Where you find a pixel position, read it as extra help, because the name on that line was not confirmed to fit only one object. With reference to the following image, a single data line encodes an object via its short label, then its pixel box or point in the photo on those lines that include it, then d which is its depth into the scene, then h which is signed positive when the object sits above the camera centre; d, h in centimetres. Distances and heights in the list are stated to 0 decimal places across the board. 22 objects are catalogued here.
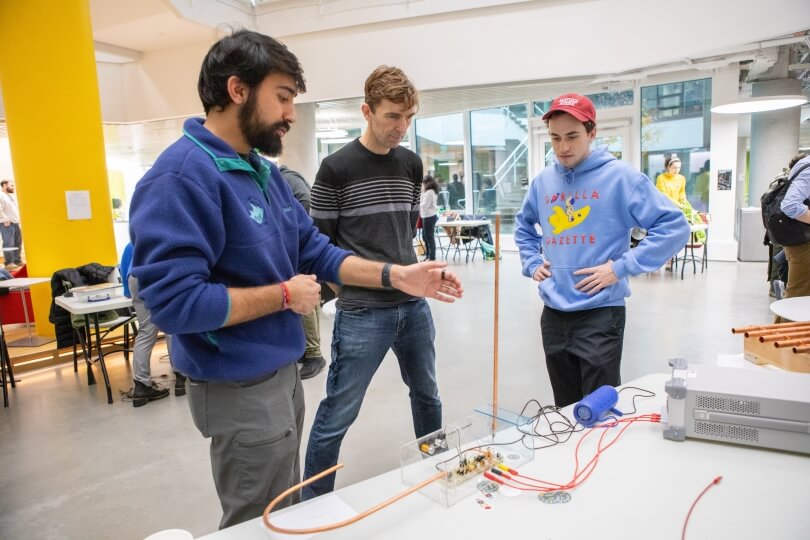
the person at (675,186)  766 +12
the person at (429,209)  905 -7
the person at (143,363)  361 -101
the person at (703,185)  877 +13
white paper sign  498 +17
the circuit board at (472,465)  111 -58
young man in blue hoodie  176 -17
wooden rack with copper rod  162 -51
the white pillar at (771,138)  798 +80
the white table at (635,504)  95 -60
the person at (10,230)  883 -10
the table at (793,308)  202 -50
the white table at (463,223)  917 -34
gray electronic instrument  115 -50
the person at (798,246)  355 -43
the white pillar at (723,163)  795 +45
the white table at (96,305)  352 -58
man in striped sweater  182 -14
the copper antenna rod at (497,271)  131 -19
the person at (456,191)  1215 +30
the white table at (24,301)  443 -74
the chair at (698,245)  757 -77
